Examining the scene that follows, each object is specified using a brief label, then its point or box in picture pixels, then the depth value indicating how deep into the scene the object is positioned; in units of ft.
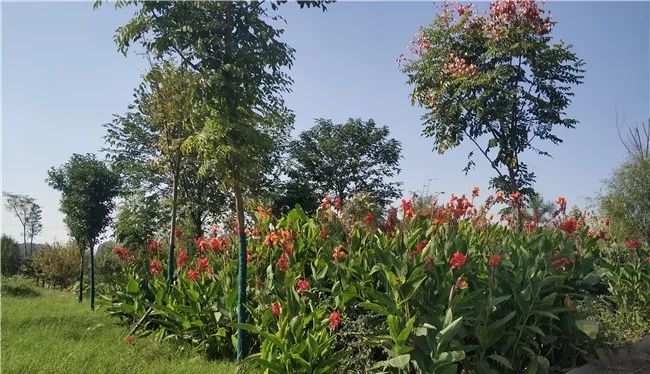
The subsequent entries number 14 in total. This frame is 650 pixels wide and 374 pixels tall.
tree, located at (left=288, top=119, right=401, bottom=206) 63.67
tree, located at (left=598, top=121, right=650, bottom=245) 64.49
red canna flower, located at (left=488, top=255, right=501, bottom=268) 11.97
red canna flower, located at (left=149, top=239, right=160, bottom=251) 22.22
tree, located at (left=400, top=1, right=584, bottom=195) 37.52
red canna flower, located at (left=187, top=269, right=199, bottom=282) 15.87
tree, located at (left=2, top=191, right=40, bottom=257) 152.25
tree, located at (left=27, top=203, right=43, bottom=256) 159.82
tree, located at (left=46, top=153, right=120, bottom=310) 35.86
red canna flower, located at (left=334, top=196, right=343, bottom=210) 17.72
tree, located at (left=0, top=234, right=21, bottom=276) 64.47
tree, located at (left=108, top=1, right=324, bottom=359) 14.64
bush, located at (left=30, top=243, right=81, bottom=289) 53.83
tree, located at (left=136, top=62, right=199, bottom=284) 16.16
